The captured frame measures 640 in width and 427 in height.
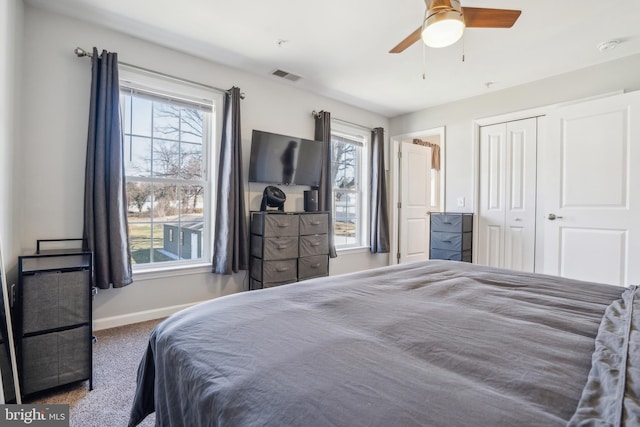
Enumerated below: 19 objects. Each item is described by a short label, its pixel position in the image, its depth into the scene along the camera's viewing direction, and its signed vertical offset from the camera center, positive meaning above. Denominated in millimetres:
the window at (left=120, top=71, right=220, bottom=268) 2820 +353
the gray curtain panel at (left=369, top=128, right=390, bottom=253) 4691 +187
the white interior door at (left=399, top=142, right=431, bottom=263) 4980 +182
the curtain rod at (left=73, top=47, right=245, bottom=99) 2427 +1238
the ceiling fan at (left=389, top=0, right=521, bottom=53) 1632 +1069
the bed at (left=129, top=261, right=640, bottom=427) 605 -378
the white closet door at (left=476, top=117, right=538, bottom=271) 3686 +218
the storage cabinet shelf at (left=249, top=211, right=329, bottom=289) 3176 -399
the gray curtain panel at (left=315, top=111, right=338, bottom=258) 4004 +577
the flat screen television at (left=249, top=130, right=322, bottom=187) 3363 +590
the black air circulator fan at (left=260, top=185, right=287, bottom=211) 3371 +133
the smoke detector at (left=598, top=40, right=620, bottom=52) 2790 +1546
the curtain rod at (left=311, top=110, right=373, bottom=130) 4051 +1280
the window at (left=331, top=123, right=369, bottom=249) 4531 +391
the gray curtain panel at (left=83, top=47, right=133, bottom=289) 2420 +213
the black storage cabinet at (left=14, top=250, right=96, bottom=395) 1650 -637
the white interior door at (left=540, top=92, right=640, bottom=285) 2826 +223
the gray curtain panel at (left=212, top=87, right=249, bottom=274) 3094 +108
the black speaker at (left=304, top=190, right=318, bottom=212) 3807 +131
